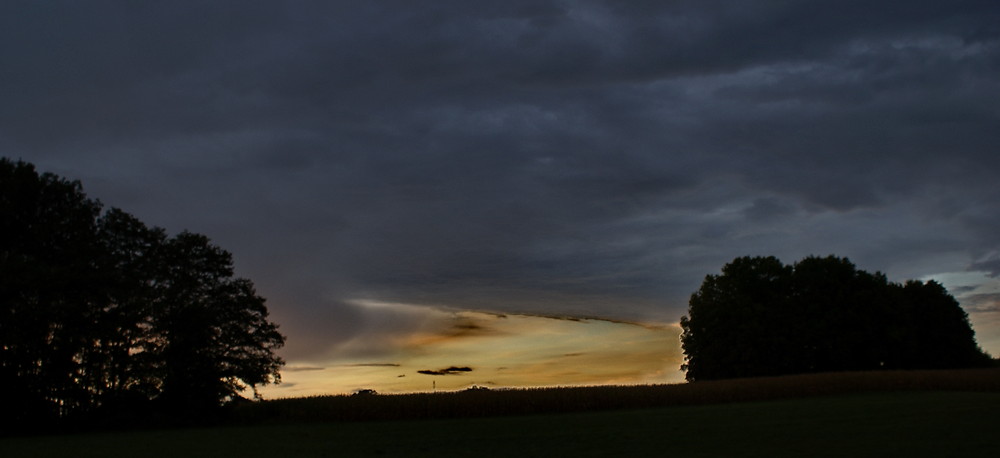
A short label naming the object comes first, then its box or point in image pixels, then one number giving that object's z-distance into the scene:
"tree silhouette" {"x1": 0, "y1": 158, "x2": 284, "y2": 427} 36.25
